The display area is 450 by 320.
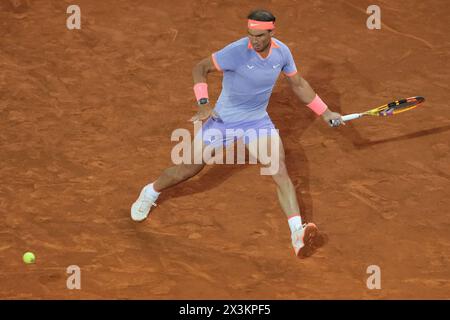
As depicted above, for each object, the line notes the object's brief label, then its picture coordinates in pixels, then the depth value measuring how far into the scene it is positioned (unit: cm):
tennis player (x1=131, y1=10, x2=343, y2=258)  1686
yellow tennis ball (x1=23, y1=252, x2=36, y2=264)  1716
